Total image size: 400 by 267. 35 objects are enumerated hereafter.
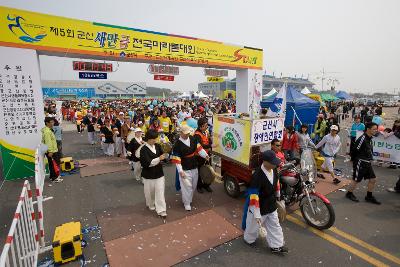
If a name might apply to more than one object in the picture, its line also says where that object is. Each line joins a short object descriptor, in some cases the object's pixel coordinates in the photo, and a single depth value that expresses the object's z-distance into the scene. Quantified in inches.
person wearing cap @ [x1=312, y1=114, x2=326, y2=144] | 450.3
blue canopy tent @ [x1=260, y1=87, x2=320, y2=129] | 479.5
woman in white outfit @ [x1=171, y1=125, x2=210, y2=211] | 221.8
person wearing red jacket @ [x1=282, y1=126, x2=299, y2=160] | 316.2
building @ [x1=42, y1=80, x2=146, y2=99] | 1598.8
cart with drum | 220.1
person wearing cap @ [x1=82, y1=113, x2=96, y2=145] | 532.6
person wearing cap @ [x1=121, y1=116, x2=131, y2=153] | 390.6
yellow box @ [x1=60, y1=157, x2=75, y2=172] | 347.3
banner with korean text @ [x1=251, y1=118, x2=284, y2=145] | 218.2
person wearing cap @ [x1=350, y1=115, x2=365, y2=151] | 387.5
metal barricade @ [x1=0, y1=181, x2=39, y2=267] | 121.4
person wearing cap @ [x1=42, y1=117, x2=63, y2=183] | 293.6
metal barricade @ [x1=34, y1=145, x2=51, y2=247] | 161.5
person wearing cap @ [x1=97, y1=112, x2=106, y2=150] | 504.6
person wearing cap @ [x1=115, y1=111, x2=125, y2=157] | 436.8
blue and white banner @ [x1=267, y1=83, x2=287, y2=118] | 415.7
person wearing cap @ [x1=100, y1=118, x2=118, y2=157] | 428.8
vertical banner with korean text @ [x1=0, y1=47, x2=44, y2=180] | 305.0
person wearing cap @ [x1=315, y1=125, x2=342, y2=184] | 285.3
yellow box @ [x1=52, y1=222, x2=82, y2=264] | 150.9
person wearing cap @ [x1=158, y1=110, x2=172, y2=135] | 422.0
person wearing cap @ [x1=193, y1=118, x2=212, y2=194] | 250.8
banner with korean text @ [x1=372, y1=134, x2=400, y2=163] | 334.9
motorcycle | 185.6
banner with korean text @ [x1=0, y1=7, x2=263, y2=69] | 310.8
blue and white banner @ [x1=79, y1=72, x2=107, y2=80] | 417.2
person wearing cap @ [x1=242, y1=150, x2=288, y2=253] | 147.9
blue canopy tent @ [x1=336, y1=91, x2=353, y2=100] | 1371.8
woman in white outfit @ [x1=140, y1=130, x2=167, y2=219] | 201.9
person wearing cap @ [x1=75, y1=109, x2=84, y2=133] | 764.6
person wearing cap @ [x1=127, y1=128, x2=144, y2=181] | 283.9
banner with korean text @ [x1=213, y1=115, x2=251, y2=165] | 221.6
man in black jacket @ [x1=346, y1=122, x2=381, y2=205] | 228.7
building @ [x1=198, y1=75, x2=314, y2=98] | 3750.0
